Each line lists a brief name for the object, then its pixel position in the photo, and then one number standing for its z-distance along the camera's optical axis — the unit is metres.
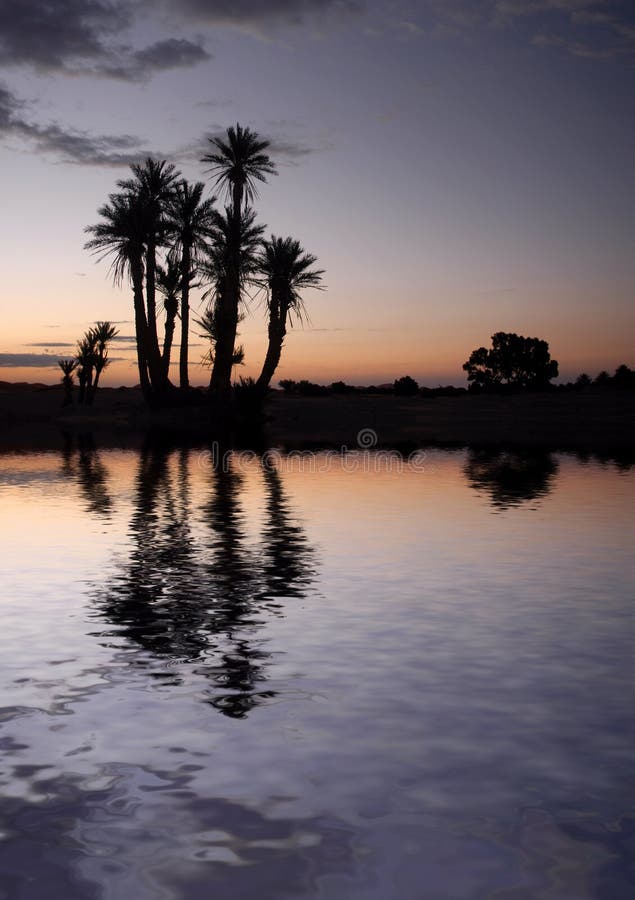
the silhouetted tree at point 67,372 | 69.31
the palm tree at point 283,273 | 53.47
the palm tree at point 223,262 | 52.22
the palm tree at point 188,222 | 53.81
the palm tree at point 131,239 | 52.34
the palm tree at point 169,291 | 53.66
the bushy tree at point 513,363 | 82.44
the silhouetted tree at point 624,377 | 72.84
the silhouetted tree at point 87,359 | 67.62
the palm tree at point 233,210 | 52.16
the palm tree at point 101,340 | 67.38
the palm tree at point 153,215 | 53.00
